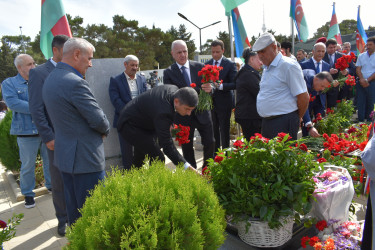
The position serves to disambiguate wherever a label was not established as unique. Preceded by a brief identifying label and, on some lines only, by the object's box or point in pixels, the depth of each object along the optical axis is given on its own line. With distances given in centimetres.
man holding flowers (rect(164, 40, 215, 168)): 391
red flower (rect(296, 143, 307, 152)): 216
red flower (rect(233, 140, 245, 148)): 199
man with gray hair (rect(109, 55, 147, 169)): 433
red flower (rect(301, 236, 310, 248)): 191
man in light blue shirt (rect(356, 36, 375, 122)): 610
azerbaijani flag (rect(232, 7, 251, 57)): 624
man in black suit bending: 257
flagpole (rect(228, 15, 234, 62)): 510
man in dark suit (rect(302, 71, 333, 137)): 334
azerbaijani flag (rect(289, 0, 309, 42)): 849
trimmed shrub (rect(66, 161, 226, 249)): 120
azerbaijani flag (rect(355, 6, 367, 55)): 1017
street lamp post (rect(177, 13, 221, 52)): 2130
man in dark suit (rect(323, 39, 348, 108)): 573
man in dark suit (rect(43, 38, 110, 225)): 211
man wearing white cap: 284
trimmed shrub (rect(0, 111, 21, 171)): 477
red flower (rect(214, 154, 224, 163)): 205
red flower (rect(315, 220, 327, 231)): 193
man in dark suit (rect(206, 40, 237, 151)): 459
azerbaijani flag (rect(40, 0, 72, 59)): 404
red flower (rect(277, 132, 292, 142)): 205
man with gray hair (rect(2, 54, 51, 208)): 355
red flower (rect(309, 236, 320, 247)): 184
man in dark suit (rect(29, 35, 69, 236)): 276
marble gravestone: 446
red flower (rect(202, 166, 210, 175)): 213
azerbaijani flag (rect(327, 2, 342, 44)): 1057
